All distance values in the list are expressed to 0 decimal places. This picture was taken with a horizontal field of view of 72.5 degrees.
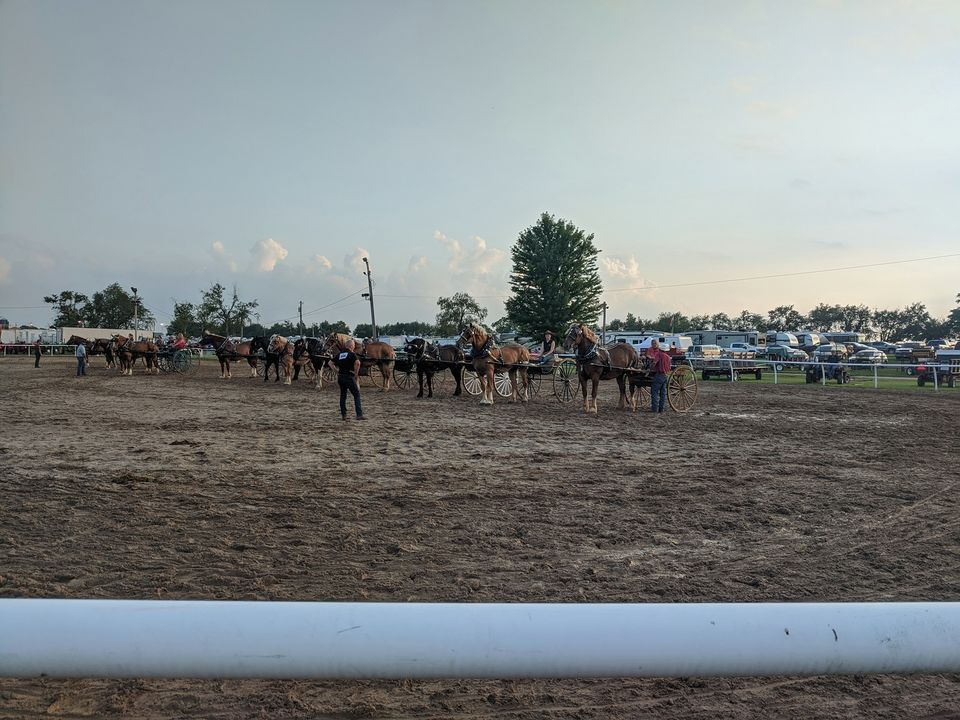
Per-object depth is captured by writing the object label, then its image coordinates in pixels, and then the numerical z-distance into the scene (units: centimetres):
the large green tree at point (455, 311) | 8331
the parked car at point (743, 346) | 5203
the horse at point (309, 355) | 2249
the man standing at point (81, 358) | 2879
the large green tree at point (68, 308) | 9550
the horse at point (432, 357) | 1991
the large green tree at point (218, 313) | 8606
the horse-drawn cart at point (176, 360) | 3166
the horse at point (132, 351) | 3036
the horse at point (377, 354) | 2206
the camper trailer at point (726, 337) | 5888
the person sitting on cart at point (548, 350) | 1914
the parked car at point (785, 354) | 4250
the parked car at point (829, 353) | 3738
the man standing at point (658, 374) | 1593
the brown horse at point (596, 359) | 1630
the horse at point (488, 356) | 1773
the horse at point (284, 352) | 2575
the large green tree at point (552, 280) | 5816
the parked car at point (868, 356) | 3861
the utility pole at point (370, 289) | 4845
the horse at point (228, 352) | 2811
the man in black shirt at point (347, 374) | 1397
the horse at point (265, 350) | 2600
